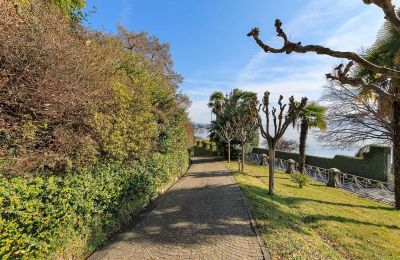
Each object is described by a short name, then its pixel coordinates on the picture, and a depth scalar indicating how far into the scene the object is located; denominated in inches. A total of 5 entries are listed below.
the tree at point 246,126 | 789.5
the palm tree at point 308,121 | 753.0
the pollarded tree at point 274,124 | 415.2
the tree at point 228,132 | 954.7
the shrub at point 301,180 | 554.4
